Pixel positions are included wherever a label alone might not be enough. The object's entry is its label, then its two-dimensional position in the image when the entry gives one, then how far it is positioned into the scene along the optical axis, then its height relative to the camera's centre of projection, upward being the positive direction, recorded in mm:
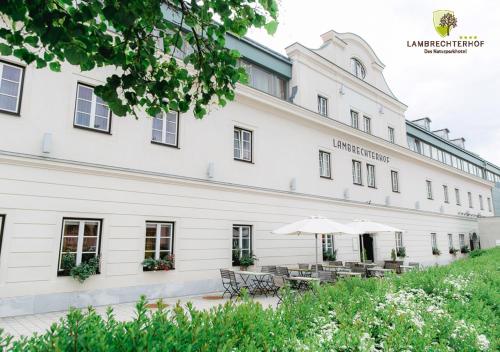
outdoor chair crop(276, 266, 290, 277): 10665 -974
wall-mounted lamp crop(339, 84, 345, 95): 17883 +7487
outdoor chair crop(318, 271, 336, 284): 10070 -1057
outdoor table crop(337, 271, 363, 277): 10938 -1044
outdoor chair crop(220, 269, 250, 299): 10320 -1370
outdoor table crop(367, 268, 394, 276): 12415 -1092
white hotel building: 8305 +2014
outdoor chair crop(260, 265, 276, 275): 11403 -977
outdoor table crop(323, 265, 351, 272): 12477 -995
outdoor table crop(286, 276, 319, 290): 9484 -1156
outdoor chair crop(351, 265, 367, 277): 12097 -1026
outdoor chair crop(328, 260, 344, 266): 13859 -901
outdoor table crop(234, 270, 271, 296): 10611 -1308
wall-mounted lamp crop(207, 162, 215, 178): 11531 +2221
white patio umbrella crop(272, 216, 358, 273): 10750 +381
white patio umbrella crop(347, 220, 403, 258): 13117 +484
